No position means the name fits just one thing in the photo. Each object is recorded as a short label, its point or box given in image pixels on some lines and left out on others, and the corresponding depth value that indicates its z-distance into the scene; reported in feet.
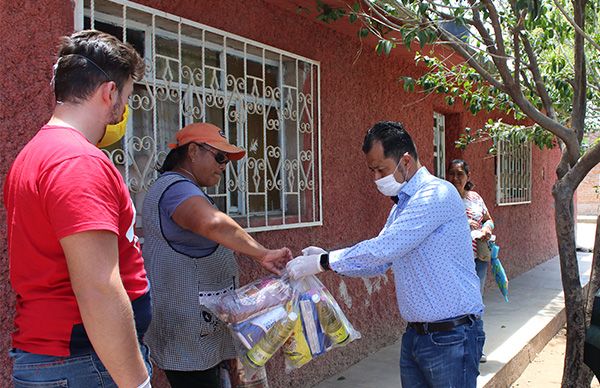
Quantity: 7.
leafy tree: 12.57
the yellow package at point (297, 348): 8.24
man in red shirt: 4.96
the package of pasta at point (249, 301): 8.16
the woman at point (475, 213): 17.39
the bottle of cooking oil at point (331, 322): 8.44
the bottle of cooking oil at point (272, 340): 8.08
